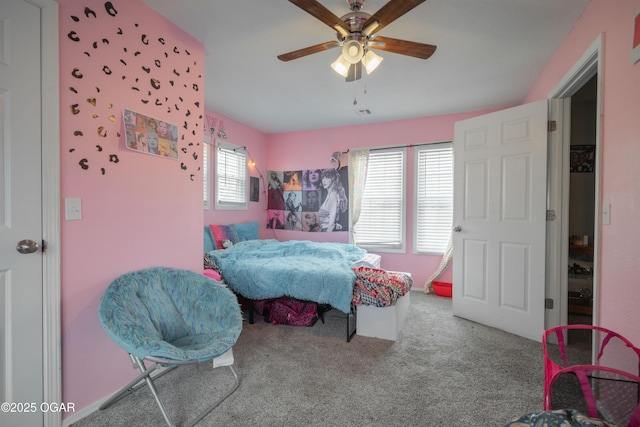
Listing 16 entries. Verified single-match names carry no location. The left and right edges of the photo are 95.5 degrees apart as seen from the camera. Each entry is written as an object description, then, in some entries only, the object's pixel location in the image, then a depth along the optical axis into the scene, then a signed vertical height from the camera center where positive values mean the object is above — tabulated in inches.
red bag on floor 112.5 -40.6
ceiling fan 60.7 +41.8
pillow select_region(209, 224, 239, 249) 145.2 -13.1
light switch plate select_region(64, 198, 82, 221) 61.4 -0.2
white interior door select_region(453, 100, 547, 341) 102.8 -3.3
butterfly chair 53.8 -24.5
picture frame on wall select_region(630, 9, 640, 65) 54.6 +32.8
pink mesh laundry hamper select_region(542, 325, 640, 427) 42.5 -27.3
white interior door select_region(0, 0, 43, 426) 52.9 -0.8
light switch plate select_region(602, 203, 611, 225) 64.4 -0.7
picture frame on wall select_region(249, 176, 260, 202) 188.1 +13.4
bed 99.1 -24.3
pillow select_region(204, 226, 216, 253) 137.4 -15.4
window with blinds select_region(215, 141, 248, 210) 161.6 +19.1
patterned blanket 97.7 -27.0
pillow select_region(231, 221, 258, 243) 165.5 -12.6
